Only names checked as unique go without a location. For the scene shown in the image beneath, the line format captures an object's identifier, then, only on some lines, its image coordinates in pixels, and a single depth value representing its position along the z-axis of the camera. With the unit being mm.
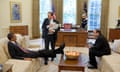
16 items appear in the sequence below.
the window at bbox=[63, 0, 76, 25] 10586
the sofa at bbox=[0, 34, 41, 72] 3908
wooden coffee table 4121
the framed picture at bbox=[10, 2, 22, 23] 9402
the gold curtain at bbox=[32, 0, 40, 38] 10102
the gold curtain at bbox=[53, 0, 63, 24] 10297
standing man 6004
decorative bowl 4578
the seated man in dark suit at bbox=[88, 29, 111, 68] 5203
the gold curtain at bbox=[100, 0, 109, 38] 10231
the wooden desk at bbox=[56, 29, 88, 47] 8242
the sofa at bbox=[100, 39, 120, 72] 4120
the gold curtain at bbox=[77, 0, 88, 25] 10266
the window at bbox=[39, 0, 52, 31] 10485
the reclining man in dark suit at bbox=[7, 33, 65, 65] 4434
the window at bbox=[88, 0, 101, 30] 10578
